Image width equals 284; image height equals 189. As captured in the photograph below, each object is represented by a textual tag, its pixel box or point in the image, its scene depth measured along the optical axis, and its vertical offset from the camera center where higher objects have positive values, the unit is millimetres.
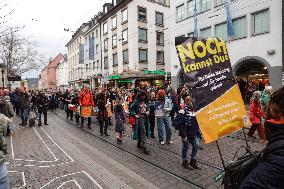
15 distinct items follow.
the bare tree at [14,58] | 34072 +3801
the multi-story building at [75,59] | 59959 +6697
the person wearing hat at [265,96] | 10508 -299
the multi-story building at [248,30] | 20016 +4242
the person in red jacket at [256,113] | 10500 -880
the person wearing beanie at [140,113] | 9648 -777
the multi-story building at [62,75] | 79000 +3945
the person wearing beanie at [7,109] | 12266 -777
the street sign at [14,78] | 26344 +980
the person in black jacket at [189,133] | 7484 -1110
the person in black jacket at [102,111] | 12966 -952
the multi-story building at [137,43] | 38531 +6014
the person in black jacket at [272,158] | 1616 -383
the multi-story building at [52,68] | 99375 +6801
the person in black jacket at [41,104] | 16484 -800
